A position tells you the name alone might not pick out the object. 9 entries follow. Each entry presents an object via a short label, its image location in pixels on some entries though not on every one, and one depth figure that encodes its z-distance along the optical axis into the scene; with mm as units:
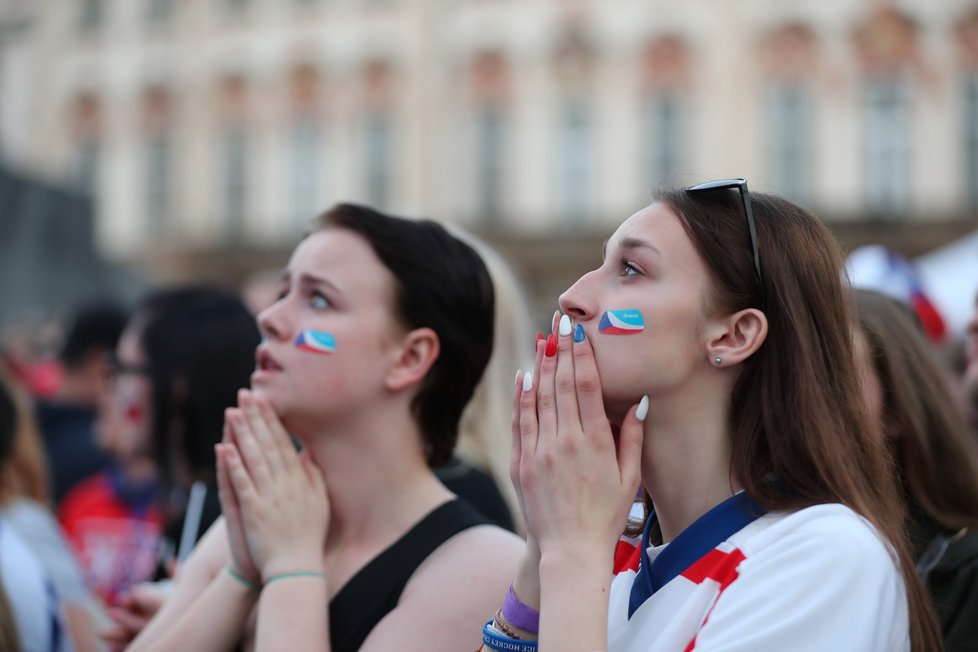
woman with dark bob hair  2320
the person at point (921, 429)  2637
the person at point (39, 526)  3498
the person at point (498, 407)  3512
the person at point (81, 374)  5871
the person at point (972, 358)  3346
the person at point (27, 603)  3035
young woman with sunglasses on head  1788
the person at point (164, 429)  3412
